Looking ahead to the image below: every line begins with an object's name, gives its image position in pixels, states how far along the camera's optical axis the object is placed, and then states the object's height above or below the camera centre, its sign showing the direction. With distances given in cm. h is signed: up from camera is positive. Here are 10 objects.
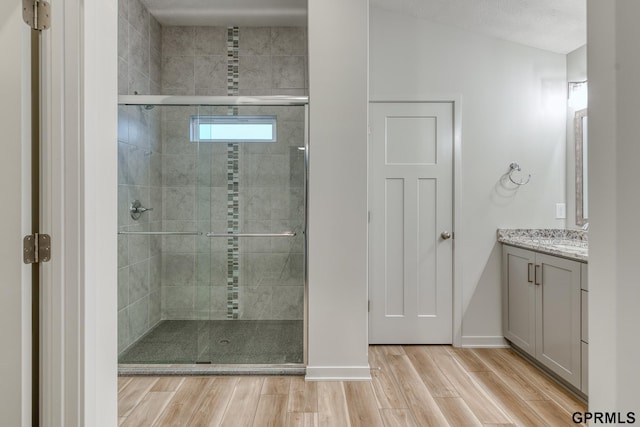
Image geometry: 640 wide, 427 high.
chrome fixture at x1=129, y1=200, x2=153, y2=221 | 274 +1
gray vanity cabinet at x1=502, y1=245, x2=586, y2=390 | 225 -68
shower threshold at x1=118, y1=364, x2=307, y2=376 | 252 -108
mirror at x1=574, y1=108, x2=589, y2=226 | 302 +35
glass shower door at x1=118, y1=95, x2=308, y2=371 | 262 -14
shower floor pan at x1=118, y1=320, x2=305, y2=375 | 254 -99
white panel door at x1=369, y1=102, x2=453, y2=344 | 316 -17
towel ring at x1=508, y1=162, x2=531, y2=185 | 313 +30
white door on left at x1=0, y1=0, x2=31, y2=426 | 112 +2
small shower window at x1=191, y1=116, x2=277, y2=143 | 263 +59
